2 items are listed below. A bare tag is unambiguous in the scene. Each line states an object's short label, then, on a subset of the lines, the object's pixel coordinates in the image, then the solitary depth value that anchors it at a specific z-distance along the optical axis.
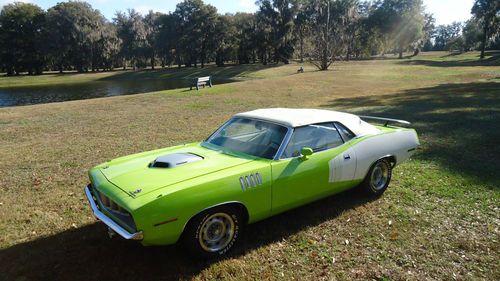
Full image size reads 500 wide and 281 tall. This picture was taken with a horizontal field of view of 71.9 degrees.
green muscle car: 3.52
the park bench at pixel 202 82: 24.34
